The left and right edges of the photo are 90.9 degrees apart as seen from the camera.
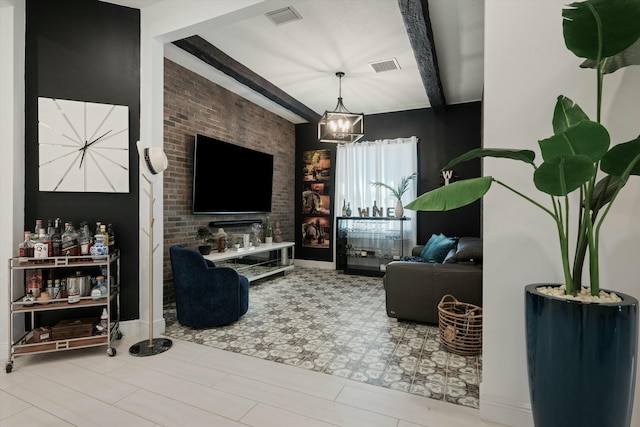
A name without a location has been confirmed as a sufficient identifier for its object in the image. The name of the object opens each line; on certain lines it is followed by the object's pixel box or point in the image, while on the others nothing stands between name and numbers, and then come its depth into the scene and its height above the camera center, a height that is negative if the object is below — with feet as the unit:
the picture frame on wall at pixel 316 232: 20.95 -1.49
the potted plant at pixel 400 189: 18.04 +1.25
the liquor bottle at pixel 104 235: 8.38 -0.71
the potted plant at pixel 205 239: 13.65 -1.38
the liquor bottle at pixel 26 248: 7.87 -0.99
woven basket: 8.54 -3.32
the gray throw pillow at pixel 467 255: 10.47 -1.48
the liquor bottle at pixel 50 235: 8.14 -0.70
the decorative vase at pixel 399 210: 18.01 +0.02
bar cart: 7.79 -2.95
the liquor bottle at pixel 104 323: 8.39 -3.09
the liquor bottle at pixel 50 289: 8.20 -2.10
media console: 14.32 -2.55
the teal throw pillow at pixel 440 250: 12.91 -1.66
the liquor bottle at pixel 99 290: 8.45 -2.21
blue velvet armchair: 10.13 -2.63
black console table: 18.47 -1.99
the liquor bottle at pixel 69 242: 8.31 -0.89
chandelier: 12.70 +3.44
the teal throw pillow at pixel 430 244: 14.24 -1.55
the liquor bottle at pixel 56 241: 8.21 -0.85
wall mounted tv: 14.03 +1.57
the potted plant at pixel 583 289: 3.45 -1.04
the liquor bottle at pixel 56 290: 8.27 -2.15
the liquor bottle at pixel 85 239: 8.43 -0.84
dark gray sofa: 9.99 -2.41
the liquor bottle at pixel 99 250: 8.27 -1.09
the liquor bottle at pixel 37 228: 7.93 -0.50
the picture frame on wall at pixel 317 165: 21.13 +3.05
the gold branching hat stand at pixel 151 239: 8.54 -0.83
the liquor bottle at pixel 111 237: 9.14 -0.85
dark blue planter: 3.81 -1.87
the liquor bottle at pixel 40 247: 7.87 -0.97
